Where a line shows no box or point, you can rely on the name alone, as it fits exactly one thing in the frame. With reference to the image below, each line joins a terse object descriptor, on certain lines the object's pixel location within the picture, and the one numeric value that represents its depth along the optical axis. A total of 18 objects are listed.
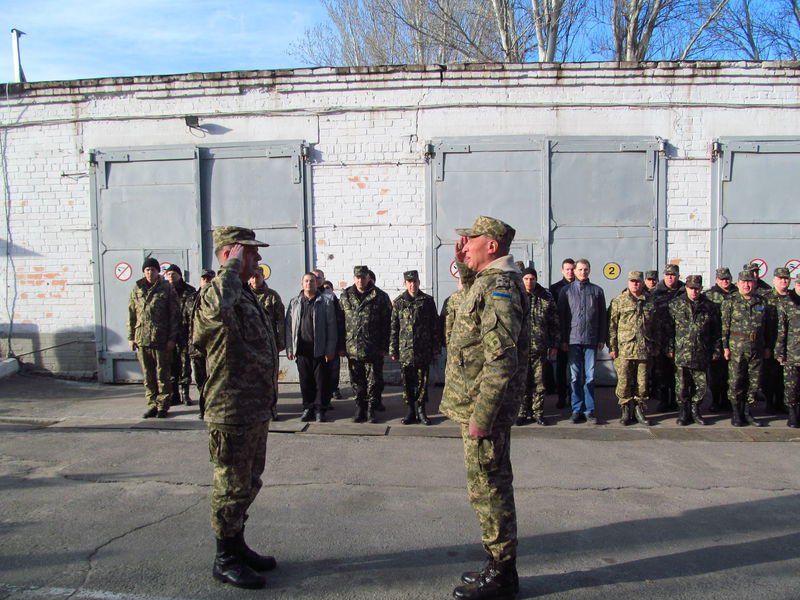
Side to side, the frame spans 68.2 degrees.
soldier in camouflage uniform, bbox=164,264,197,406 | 7.87
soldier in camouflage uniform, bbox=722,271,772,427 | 7.01
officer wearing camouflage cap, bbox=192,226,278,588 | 3.31
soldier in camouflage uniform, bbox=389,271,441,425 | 7.15
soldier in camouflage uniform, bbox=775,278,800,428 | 6.87
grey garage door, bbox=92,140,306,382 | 9.40
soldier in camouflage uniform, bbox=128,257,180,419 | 7.41
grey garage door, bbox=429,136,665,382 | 9.08
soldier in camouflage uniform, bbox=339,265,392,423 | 7.25
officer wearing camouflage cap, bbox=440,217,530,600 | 3.11
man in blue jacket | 7.26
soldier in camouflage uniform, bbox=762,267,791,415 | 7.51
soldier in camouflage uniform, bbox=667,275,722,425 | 7.04
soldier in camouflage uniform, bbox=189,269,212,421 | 7.42
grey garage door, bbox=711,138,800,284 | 8.99
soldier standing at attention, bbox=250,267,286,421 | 7.50
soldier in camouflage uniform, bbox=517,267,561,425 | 7.10
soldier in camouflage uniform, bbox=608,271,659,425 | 7.02
